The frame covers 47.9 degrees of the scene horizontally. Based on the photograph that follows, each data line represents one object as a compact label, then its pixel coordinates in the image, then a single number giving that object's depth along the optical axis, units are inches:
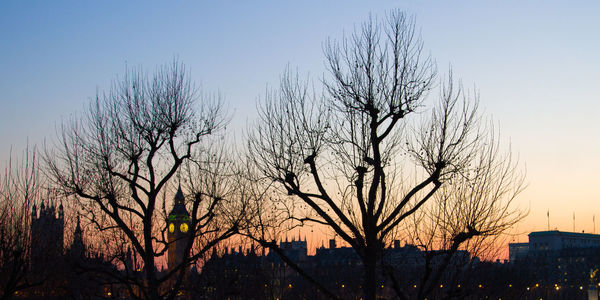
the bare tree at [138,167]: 714.8
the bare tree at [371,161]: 491.5
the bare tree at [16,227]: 692.9
